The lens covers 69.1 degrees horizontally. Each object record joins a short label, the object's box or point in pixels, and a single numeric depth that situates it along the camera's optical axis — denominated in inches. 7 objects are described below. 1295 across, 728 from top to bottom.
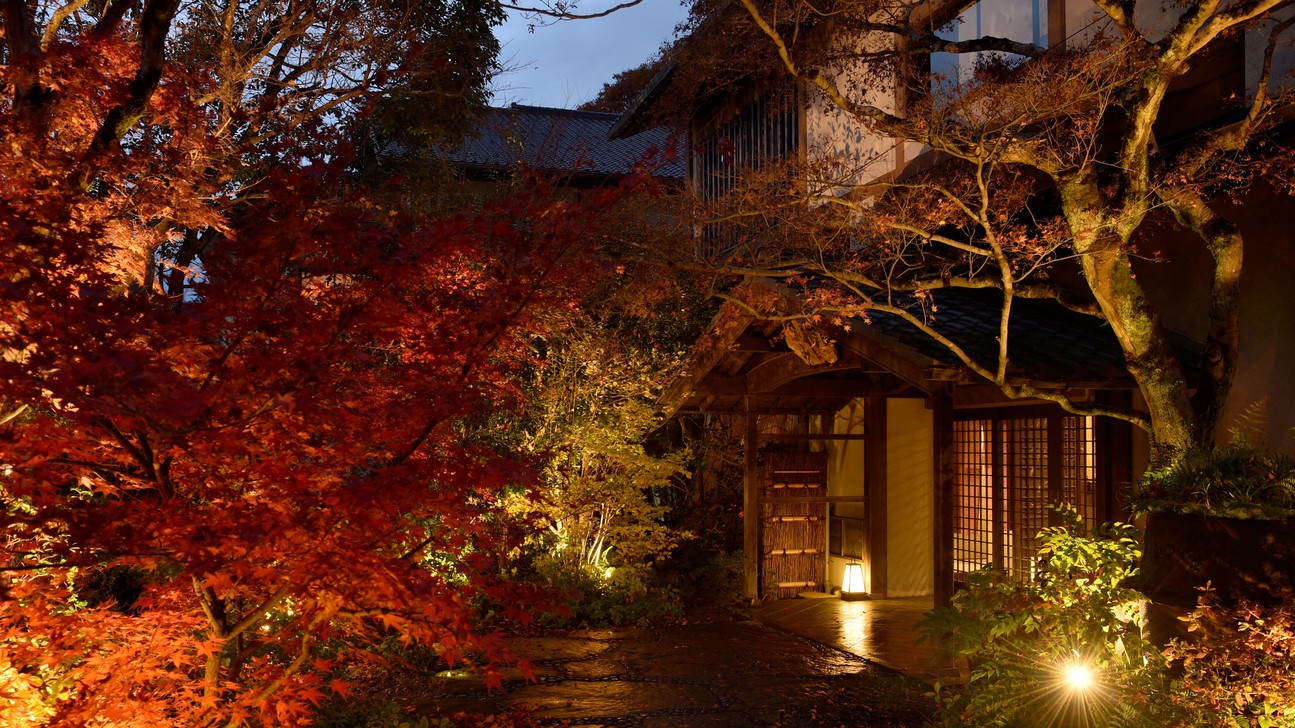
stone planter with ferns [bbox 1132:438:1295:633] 216.5
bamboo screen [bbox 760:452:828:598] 535.2
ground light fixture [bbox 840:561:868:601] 532.1
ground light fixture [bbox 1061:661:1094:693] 227.9
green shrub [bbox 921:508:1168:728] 225.1
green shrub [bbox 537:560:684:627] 480.4
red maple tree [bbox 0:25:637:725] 162.6
